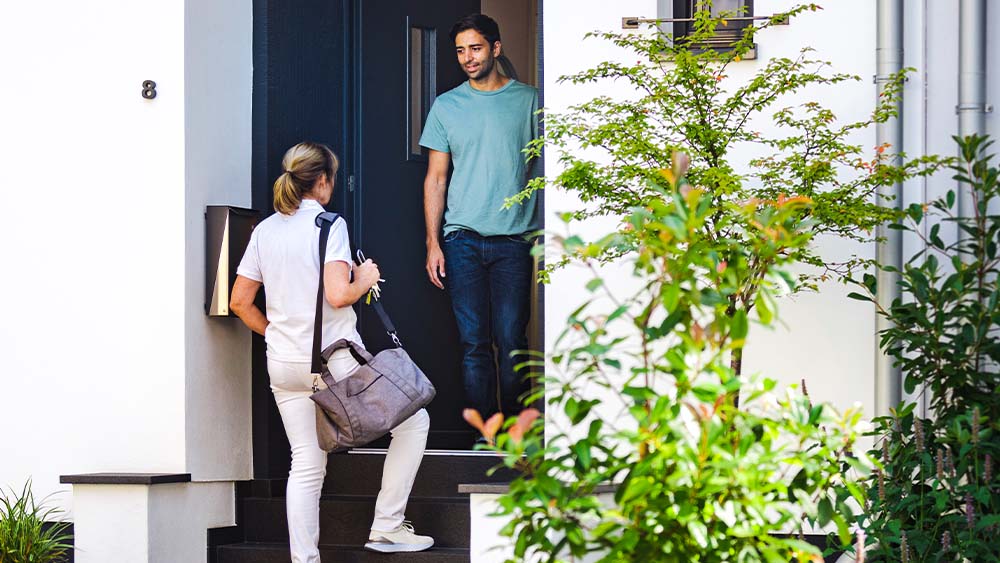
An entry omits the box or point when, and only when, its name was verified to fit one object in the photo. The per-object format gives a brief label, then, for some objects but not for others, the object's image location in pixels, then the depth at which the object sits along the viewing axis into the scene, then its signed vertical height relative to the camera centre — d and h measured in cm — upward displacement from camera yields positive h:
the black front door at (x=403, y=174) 1348 +49
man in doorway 1227 +27
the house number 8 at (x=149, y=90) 1134 +79
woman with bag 1029 -26
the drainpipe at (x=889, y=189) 1018 +31
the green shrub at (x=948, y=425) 747 -49
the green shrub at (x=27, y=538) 1064 -117
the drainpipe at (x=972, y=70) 963 +75
